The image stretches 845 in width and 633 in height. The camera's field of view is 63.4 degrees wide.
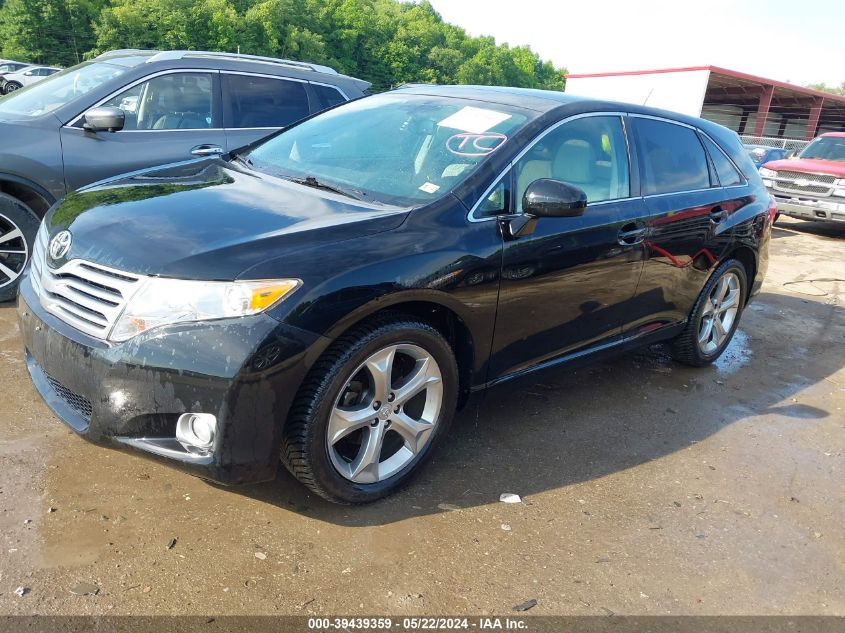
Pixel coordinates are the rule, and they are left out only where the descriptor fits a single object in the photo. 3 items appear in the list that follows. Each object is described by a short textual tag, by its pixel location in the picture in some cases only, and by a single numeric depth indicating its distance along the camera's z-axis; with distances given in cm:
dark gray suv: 463
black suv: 235
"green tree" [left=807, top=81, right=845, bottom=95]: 12328
